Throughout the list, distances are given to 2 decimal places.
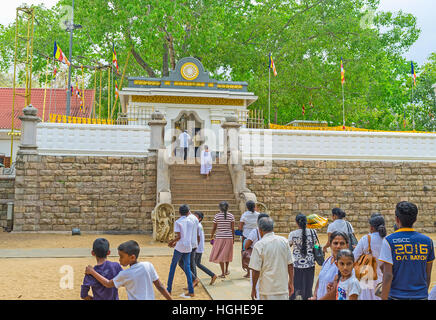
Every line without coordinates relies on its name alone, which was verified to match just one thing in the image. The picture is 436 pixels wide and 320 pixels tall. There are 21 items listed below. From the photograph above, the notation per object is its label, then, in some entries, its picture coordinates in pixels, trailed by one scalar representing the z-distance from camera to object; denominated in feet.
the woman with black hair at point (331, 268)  14.71
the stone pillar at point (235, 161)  47.11
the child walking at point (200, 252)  25.68
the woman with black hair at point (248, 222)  28.19
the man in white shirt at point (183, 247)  23.62
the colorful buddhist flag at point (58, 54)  70.34
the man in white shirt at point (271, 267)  16.03
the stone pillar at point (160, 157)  45.70
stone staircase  46.83
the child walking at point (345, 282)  13.09
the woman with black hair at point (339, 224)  23.45
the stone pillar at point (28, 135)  49.67
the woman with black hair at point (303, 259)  19.38
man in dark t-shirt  13.37
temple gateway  70.79
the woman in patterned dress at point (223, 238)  28.14
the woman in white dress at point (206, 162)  51.75
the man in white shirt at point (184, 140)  58.13
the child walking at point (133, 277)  13.39
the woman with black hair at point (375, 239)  17.81
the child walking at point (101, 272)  13.71
